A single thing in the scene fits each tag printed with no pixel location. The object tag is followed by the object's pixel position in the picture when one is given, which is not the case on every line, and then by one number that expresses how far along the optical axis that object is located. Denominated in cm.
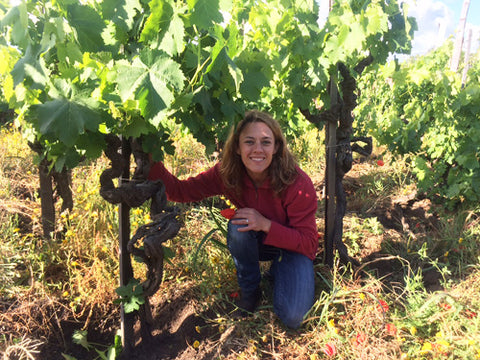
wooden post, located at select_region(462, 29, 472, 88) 1025
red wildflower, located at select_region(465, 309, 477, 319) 185
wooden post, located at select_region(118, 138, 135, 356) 175
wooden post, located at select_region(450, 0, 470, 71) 714
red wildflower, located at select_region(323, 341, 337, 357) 169
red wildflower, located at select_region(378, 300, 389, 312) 190
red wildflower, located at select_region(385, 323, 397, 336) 178
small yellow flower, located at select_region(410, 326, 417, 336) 174
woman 194
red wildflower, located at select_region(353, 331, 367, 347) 174
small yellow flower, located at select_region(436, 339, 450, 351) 159
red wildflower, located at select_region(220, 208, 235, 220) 212
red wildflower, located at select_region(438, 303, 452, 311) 188
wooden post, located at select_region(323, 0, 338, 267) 223
